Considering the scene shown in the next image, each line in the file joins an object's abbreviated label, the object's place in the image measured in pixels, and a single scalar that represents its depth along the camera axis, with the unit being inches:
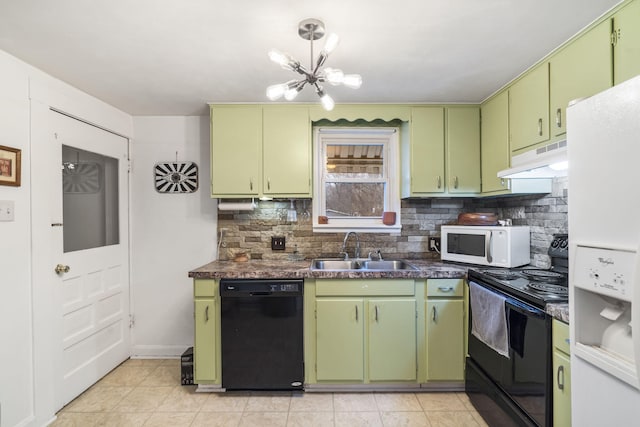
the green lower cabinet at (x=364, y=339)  88.1
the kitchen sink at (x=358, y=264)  106.0
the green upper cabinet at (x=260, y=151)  100.4
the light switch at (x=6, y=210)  66.3
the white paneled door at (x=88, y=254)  83.2
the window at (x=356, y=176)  114.1
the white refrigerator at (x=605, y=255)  34.7
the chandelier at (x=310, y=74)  55.4
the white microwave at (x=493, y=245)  84.8
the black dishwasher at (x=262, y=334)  86.2
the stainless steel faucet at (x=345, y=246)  109.4
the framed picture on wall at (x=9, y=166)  66.8
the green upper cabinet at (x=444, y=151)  102.2
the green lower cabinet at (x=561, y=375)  53.1
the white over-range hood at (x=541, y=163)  56.4
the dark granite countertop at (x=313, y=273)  86.4
